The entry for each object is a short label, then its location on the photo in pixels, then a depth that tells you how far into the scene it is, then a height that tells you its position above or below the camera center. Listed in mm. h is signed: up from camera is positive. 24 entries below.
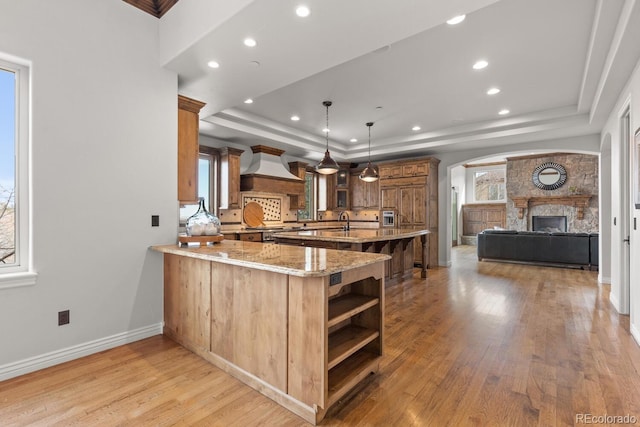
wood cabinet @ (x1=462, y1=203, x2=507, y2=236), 11211 -17
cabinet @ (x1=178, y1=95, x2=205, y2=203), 3254 +729
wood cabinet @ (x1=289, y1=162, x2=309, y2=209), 7238 +525
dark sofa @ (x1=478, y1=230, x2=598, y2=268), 6262 -669
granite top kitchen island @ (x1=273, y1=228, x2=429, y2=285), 4172 -397
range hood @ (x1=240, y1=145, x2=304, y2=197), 6109 +847
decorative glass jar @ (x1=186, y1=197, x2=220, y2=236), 2955 -80
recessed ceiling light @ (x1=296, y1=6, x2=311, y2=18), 2104 +1418
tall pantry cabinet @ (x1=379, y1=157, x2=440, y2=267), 6707 +486
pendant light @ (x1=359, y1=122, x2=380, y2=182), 5539 +751
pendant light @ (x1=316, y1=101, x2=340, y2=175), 4723 +788
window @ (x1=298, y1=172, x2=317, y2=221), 7949 +489
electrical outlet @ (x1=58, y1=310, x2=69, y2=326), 2402 -786
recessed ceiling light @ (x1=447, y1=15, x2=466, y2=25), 2611 +1678
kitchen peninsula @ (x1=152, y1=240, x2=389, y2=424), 1717 -663
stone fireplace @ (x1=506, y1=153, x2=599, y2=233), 8992 +669
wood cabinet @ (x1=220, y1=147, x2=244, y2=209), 5719 +731
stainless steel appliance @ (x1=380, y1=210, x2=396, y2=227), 7207 -33
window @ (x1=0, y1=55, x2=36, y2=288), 2258 +340
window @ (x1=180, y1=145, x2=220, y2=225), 5684 +758
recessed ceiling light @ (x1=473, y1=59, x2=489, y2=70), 3398 +1704
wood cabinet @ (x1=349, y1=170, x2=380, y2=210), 8341 +648
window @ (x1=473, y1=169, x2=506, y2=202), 11547 +1185
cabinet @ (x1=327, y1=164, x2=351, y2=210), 8570 +824
